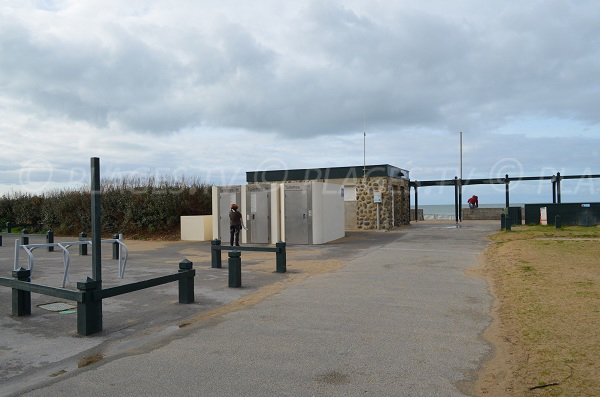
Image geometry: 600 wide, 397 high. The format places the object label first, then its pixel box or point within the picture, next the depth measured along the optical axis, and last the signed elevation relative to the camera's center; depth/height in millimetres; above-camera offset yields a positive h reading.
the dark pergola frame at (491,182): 29859 +1065
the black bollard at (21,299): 7383 -1390
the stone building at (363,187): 26781 +711
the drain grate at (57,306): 7918 -1650
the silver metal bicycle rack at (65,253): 9641 -1032
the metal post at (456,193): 30817 +364
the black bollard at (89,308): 6234 -1315
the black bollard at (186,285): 8164 -1349
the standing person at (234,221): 18156 -705
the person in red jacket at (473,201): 37456 -140
